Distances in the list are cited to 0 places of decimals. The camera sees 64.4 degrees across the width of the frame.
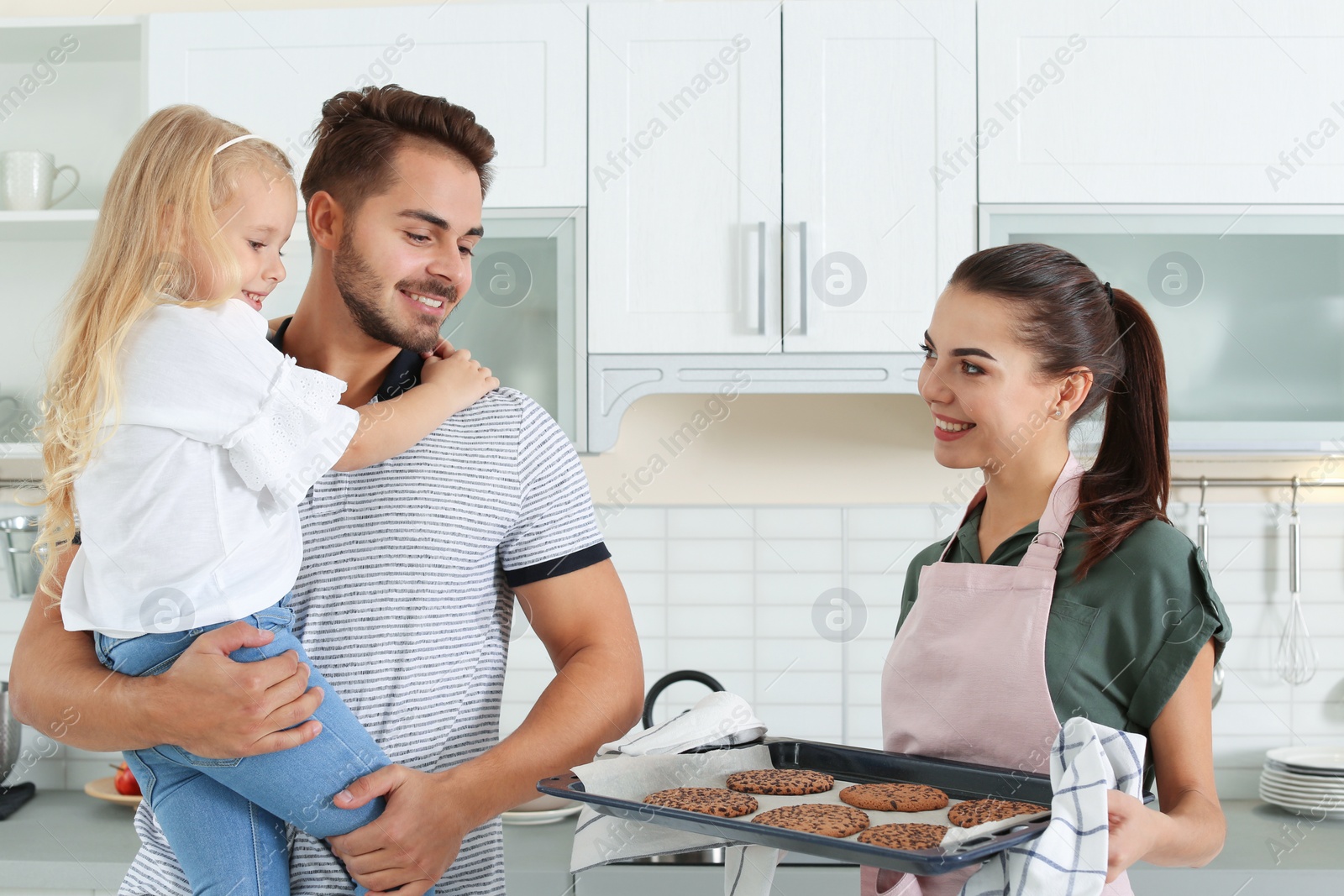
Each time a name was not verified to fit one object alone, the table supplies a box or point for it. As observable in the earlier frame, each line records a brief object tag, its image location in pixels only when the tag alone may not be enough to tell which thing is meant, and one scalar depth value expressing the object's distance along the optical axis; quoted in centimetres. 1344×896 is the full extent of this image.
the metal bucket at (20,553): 223
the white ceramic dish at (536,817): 200
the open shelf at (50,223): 212
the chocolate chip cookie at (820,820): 88
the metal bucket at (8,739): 217
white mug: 215
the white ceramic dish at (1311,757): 208
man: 96
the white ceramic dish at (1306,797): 204
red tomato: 212
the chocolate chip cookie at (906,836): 81
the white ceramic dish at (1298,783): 204
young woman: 102
